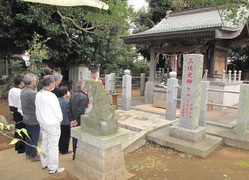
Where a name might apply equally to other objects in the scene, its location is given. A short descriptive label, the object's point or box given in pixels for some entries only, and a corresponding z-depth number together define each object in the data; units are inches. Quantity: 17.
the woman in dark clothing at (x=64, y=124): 148.4
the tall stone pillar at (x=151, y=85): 391.5
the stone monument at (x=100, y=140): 109.7
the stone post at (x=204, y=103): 214.5
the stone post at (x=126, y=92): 287.4
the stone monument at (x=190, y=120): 172.6
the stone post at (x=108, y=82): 325.1
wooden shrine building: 295.8
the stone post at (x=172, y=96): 245.1
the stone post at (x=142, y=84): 495.8
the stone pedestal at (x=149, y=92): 391.2
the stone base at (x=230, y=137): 180.4
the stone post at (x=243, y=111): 184.5
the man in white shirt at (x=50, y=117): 116.8
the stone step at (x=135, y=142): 170.7
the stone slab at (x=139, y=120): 218.8
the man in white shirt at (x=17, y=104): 155.1
